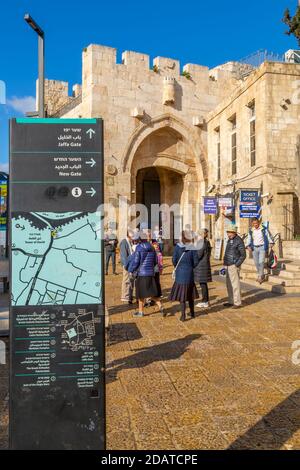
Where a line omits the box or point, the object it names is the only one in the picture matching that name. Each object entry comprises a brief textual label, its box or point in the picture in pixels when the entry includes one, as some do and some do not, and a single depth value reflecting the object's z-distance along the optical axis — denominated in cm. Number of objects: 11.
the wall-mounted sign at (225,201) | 1678
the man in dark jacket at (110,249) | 1467
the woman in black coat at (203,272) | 868
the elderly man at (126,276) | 931
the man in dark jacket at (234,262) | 864
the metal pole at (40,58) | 704
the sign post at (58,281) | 245
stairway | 1045
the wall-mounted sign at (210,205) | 1791
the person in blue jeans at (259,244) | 1123
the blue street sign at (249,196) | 1472
